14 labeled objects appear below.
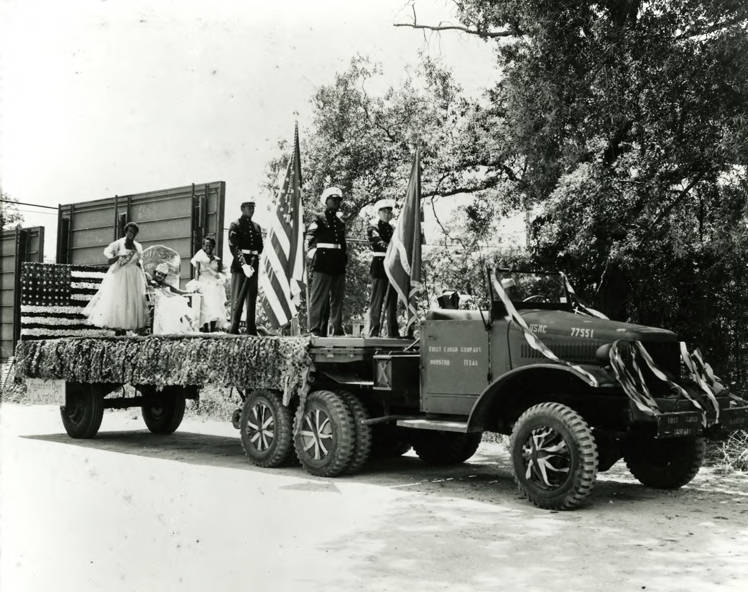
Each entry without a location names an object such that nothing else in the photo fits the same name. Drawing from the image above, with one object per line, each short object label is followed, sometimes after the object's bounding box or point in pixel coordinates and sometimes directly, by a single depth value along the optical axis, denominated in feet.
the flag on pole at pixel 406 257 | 34.19
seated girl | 50.31
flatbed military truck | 24.41
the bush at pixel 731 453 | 33.37
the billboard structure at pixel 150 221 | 50.85
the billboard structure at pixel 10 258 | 55.72
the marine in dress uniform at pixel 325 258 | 35.94
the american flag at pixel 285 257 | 36.78
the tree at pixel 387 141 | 59.98
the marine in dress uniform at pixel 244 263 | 38.65
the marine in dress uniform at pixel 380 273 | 36.83
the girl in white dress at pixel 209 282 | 49.83
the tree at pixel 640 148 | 38.29
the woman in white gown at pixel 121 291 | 43.68
